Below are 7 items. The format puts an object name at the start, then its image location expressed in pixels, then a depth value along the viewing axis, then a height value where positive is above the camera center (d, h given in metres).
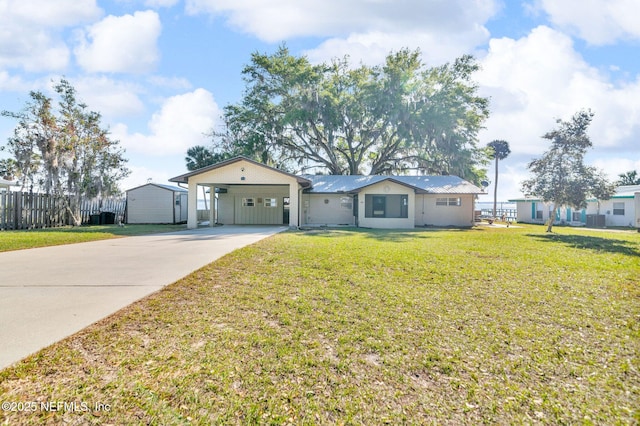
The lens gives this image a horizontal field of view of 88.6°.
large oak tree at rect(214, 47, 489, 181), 27.05 +8.61
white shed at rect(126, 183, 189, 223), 22.78 +0.49
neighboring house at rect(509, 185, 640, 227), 21.77 +0.18
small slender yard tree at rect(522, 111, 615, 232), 15.59 +2.07
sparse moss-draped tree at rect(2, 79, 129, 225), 17.94 +3.60
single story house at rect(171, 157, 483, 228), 17.78 +0.94
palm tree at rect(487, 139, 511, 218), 39.67 +7.94
